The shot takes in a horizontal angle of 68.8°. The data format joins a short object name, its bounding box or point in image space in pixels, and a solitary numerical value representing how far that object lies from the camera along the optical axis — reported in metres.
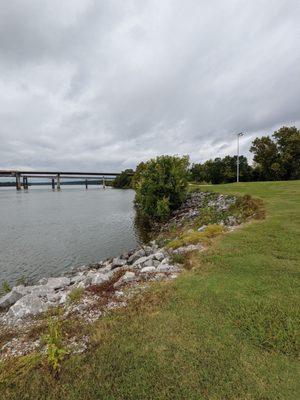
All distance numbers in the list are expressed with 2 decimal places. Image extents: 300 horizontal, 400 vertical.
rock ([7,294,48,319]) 5.39
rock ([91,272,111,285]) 6.76
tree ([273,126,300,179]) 45.16
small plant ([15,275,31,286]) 10.85
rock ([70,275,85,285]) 8.39
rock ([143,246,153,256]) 11.77
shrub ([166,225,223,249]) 8.84
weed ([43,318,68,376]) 3.41
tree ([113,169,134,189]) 131.12
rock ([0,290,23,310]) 7.07
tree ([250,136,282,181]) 47.38
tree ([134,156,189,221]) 22.94
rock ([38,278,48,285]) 9.91
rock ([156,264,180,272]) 6.65
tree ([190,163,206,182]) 73.37
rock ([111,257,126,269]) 10.71
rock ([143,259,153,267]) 7.60
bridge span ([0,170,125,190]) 122.61
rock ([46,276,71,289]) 8.15
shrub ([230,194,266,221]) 12.47
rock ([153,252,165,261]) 8.17
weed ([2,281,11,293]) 9.57
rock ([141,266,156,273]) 6.79
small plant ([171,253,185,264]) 7.17
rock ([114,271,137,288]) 6.13
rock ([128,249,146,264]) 11.17
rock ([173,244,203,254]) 8.02
